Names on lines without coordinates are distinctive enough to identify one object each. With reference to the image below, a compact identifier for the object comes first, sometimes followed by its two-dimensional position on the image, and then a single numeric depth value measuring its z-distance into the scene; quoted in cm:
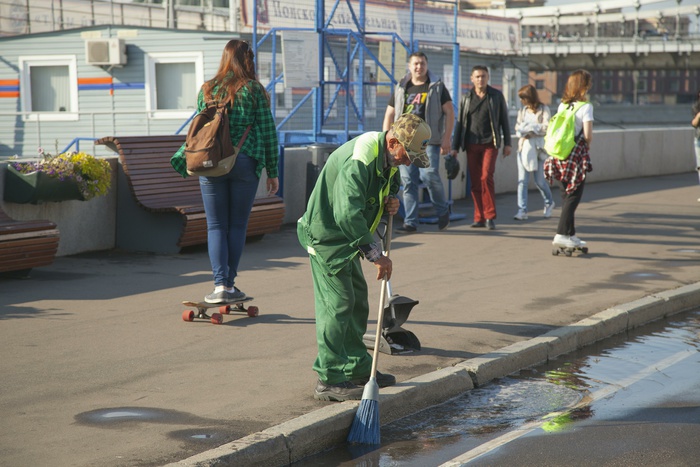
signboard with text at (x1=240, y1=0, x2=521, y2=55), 2758
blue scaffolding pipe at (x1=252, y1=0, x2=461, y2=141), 1595
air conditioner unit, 2713
